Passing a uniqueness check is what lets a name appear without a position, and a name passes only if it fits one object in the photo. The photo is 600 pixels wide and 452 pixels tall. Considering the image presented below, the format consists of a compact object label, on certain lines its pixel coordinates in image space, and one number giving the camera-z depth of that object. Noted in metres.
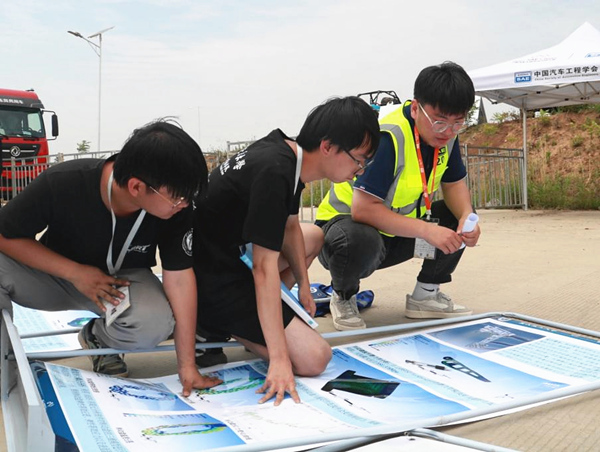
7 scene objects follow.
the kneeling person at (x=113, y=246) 1.61
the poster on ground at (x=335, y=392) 1.41
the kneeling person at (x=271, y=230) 1.70
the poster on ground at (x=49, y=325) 2.24
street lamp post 19.61
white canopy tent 7.21
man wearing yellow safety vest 2.31
